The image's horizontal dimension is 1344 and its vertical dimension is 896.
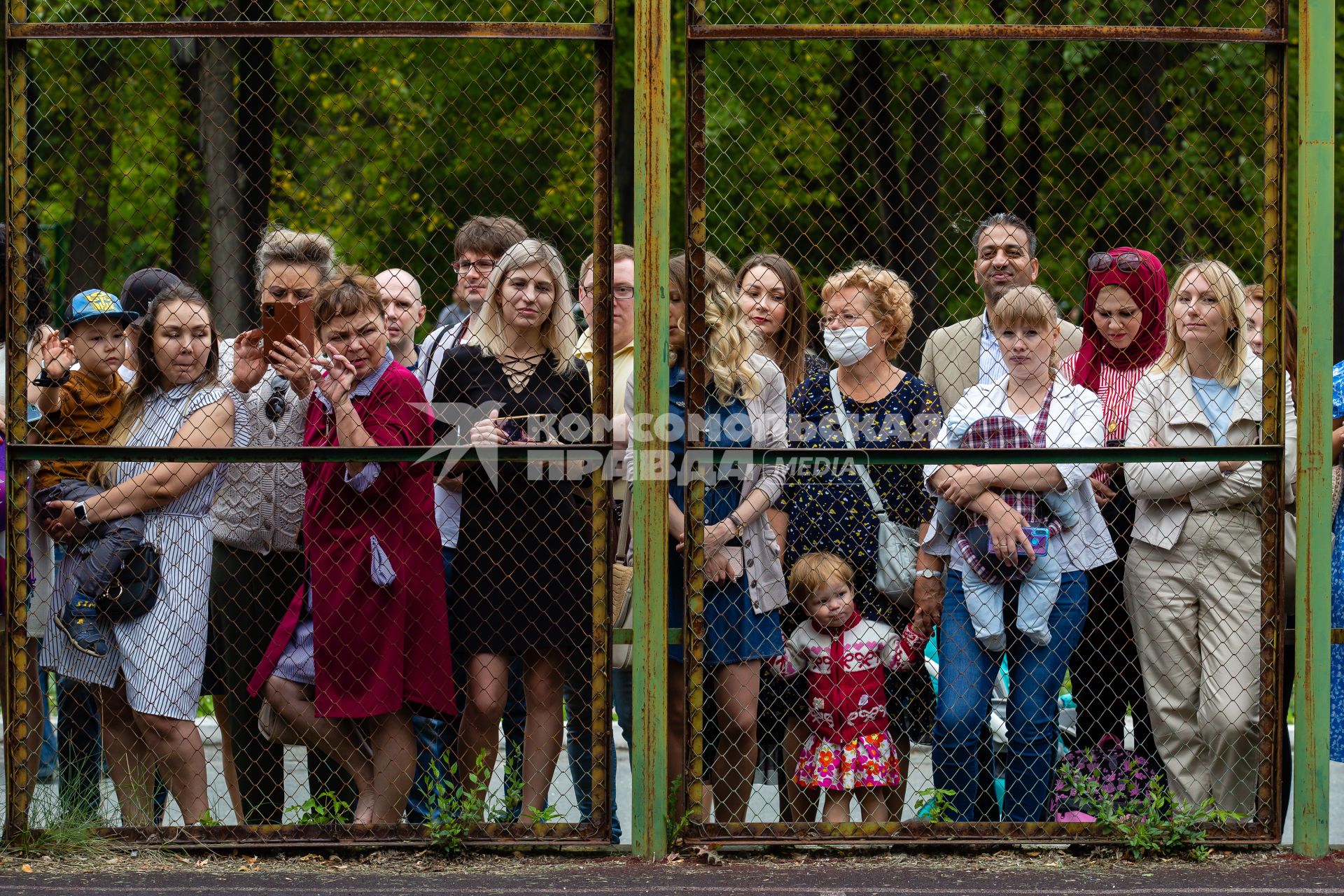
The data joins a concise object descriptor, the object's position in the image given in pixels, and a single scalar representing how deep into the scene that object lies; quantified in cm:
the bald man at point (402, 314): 1045
